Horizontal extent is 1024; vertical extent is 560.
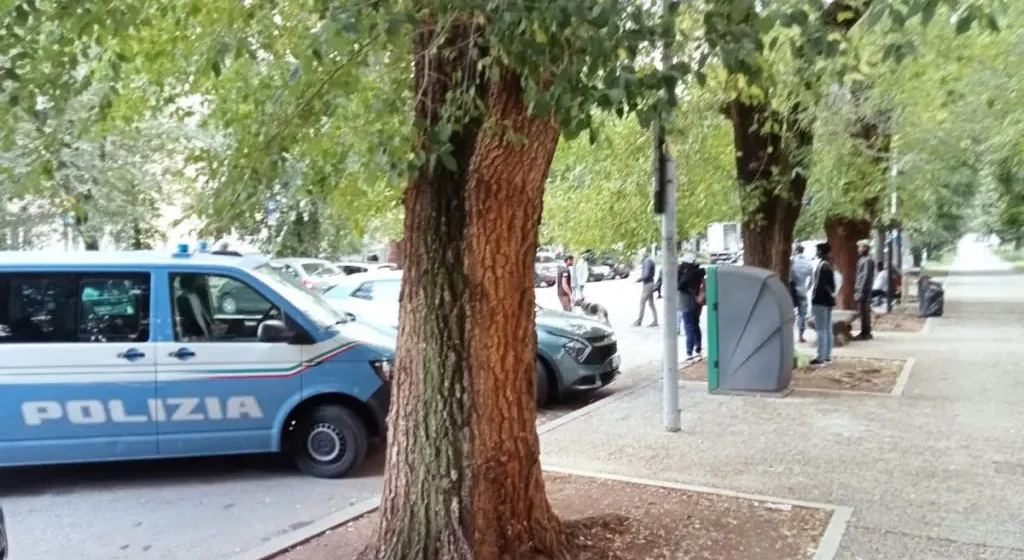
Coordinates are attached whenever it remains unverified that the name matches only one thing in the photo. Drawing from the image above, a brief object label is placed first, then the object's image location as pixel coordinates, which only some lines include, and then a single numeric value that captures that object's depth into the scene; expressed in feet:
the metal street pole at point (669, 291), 27.53
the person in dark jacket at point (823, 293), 41.45
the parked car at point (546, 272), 133.39
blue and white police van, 22.45
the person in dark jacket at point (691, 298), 46.19
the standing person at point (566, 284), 66.30
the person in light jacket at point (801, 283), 56.03
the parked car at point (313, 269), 73.92
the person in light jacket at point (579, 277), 71.10
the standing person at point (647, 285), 64.90
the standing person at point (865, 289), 52.85
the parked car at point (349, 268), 88.45
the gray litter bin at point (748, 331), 33.81
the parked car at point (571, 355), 32.86
